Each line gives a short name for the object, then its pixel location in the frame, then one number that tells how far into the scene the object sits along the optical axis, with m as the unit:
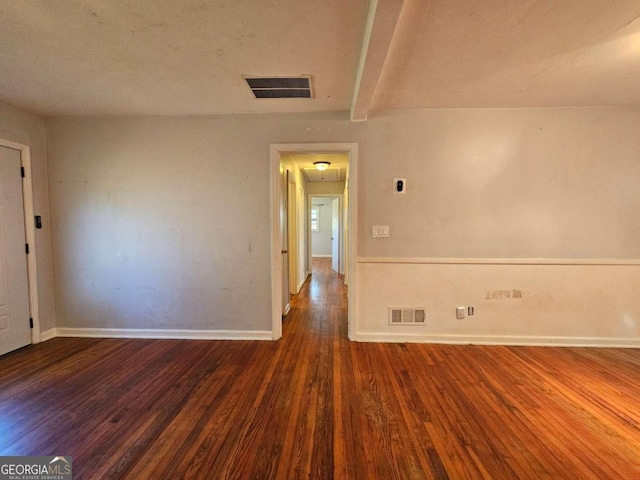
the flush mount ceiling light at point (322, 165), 4.42
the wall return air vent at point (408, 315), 2.77
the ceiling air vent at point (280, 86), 2.12
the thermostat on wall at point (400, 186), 2.71
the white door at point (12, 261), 2.52
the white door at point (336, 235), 6.70
